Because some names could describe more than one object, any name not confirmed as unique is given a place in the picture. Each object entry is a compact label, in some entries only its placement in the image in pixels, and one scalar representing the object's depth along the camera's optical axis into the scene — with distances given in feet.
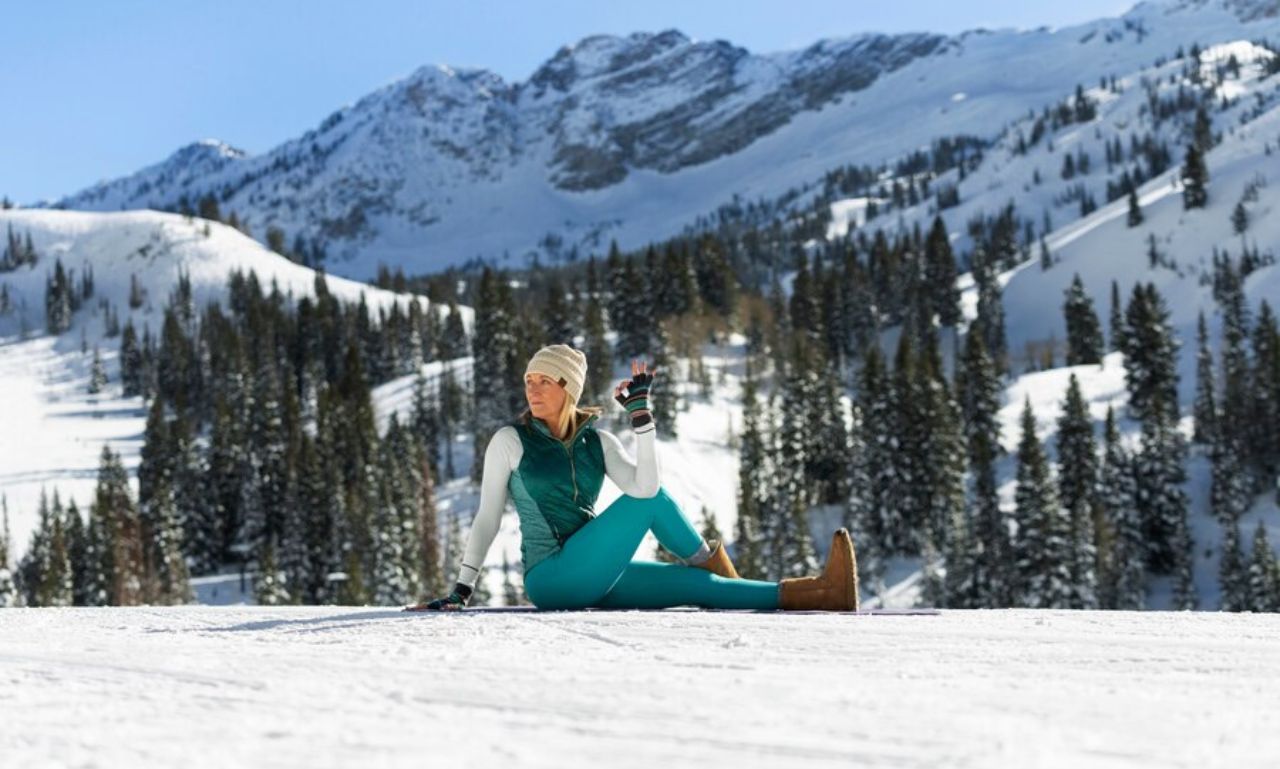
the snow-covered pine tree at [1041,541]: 165.99
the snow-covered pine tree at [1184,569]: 180.96
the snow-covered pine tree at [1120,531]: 183.11
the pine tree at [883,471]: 216.13
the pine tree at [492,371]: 267.59
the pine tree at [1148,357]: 249.14
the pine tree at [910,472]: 216.33
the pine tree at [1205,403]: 234.17
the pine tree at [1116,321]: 301.88
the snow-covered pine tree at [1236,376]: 224.94
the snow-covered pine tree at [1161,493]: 201.87
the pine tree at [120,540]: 204.44
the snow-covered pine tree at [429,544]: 202.59
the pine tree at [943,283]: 334.03
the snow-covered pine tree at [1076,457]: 208.33
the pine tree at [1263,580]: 159.63
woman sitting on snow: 22.39
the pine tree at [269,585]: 192.03
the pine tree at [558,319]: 290.56
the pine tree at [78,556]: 211.41
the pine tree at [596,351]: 262.06
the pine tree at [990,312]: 341.82
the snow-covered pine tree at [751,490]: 191.72
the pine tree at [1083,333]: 313.12
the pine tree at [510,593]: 170.12
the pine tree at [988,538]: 179.22
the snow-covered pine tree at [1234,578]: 169.99
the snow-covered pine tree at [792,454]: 198.18
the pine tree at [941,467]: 212.84
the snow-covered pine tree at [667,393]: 248.93
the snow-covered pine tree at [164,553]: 211.00
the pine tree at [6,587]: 180.04
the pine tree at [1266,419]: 223.92
